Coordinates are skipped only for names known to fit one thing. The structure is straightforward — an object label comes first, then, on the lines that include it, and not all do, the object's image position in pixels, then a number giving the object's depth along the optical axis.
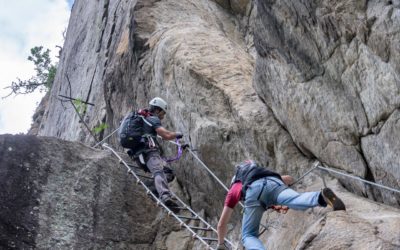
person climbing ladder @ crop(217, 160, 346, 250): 5.72
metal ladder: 8.02
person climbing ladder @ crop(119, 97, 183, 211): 8.93
